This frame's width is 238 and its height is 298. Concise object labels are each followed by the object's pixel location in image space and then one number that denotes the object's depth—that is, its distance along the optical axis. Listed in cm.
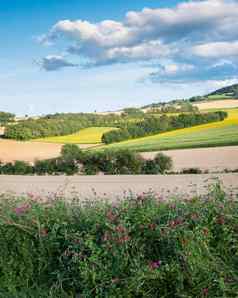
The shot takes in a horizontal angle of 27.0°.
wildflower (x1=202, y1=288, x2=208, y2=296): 422
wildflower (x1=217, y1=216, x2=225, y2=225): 461
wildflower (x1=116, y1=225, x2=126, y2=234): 446
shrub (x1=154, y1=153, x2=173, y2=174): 2412
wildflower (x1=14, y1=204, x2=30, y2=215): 519
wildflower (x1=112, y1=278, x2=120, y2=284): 424
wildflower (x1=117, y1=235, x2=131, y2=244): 439
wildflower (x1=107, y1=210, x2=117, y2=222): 470
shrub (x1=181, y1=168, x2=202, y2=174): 2370
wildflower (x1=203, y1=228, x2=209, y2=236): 445
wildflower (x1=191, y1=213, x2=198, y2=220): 458
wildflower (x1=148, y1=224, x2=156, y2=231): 455
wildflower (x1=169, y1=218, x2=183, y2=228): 446
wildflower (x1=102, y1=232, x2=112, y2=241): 446
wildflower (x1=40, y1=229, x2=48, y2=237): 480
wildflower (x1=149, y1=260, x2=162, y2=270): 430
